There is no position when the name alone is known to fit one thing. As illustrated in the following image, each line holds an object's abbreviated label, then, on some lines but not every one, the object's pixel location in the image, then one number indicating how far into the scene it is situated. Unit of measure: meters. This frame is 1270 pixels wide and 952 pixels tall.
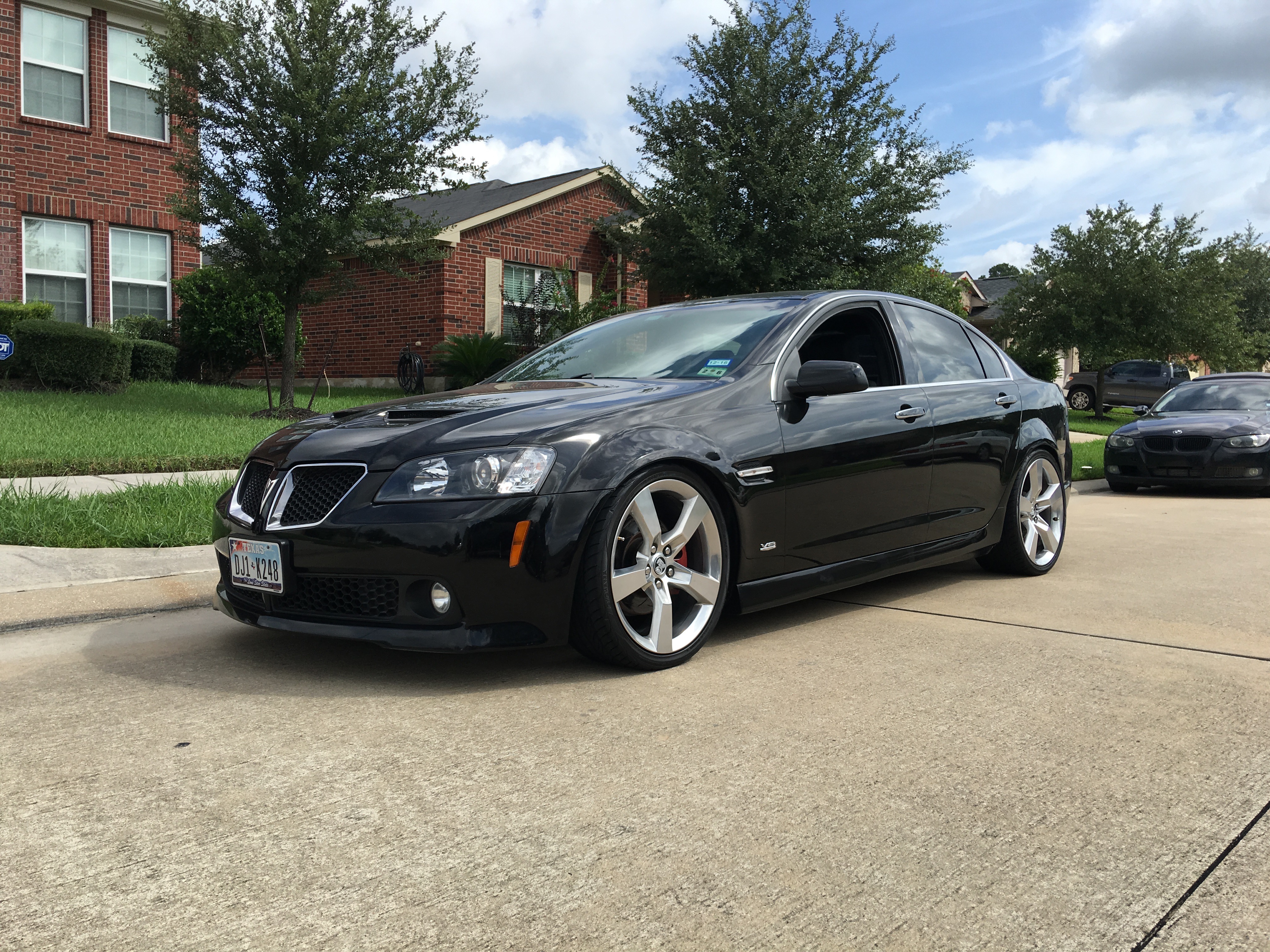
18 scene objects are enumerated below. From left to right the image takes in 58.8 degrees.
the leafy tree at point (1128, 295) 24.98
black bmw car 11.32
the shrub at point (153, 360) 17.19
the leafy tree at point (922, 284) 19.11
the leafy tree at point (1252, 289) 27.41
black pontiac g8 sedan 3.76
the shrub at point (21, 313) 15.84
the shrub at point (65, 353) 14.70
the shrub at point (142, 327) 18.19
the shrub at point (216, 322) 18.27
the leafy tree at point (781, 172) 17.36
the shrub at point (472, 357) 19.12
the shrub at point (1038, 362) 28.12
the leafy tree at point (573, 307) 19.84
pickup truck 31.62
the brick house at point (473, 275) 20.81
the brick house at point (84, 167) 17.39
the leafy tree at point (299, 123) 13.67
